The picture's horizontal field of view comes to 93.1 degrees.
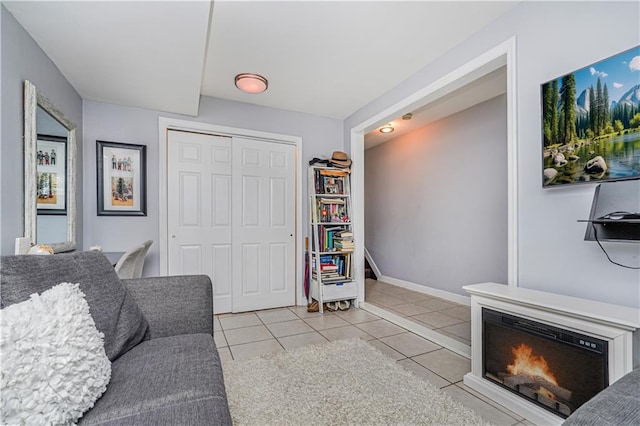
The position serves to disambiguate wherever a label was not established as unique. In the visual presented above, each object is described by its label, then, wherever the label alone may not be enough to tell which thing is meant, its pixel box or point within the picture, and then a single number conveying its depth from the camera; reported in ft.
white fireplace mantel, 4.28
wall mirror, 6.05
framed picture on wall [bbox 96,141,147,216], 9.68
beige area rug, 5.27
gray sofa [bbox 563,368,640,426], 2.55
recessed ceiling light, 14.20
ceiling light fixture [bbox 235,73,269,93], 9.44
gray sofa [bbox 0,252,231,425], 2.92
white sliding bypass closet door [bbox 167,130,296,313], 10.91
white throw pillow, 2.39
